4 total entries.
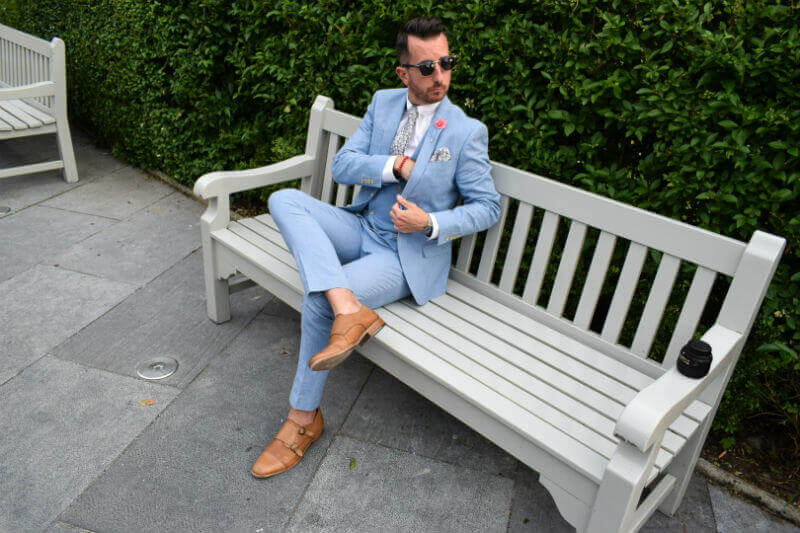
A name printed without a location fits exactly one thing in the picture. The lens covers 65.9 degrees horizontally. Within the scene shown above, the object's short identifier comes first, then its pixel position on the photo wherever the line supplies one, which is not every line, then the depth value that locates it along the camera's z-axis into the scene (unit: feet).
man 8.73
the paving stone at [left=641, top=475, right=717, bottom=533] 8.61
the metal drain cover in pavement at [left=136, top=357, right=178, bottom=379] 10.84
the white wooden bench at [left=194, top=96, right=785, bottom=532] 6.63
